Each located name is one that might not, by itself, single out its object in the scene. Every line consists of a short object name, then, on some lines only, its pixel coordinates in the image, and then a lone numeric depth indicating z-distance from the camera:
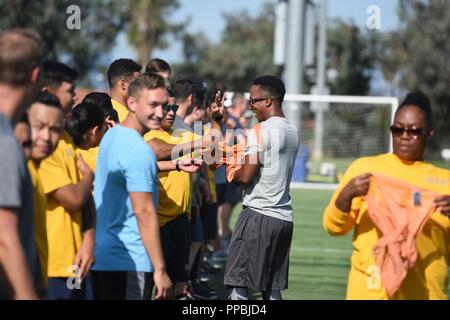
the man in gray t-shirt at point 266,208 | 13.33
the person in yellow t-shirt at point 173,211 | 14.01
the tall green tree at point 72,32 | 85.52
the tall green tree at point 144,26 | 106.18
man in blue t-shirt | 10.25
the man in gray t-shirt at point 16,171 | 7.28
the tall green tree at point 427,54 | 93.66
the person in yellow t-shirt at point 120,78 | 14.63
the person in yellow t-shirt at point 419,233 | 9.53
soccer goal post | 46.05
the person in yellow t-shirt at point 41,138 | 9.01
